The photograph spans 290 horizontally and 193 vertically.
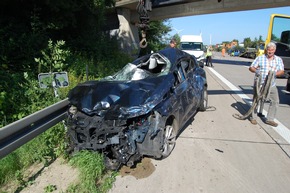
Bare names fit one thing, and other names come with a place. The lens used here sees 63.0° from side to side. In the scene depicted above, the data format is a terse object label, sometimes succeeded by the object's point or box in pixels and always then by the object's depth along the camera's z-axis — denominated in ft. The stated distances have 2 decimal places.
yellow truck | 28.91
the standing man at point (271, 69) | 18.65
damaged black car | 11.80
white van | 65.99
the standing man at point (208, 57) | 70.79
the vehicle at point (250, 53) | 119.44
